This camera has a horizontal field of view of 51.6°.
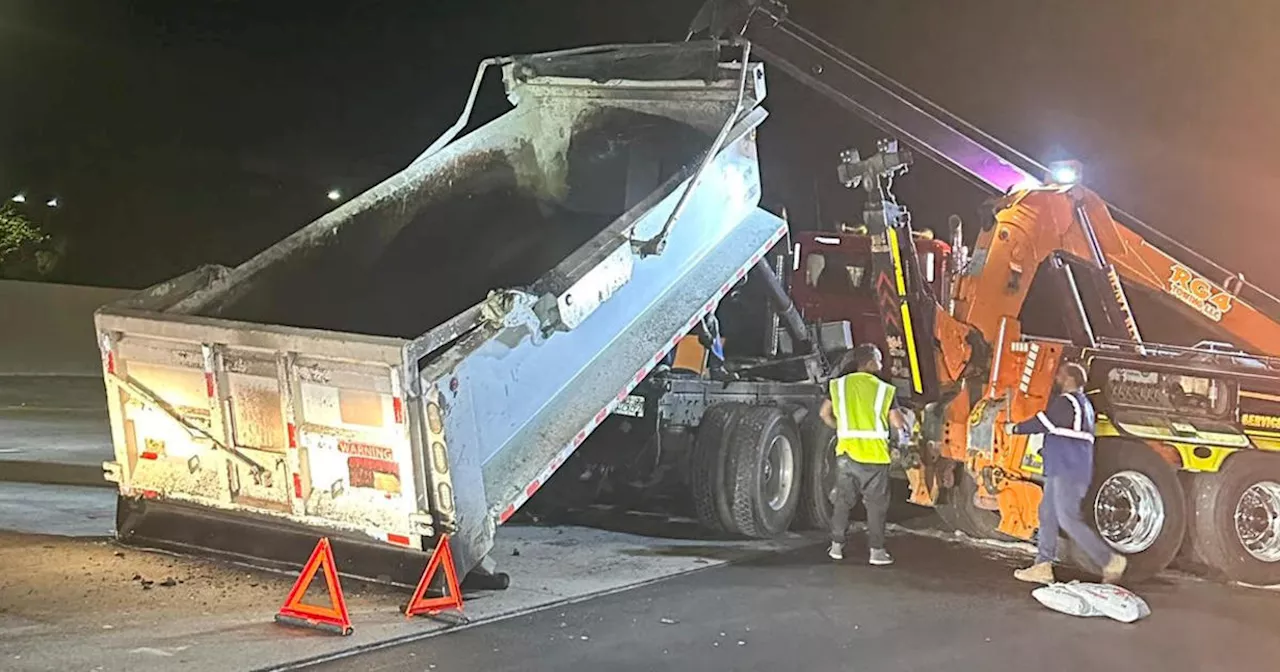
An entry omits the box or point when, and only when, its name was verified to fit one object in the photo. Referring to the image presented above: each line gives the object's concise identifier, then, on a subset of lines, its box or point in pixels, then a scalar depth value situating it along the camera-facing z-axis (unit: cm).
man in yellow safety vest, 948
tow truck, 927
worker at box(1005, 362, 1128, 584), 871
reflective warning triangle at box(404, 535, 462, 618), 721
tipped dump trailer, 740
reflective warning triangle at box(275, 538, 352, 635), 683
